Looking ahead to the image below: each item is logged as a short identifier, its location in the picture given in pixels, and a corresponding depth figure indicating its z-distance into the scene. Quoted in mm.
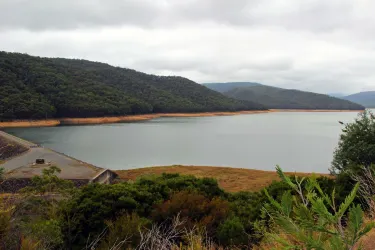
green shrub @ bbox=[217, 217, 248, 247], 7547
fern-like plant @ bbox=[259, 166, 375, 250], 1795
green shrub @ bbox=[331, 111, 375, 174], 14453
